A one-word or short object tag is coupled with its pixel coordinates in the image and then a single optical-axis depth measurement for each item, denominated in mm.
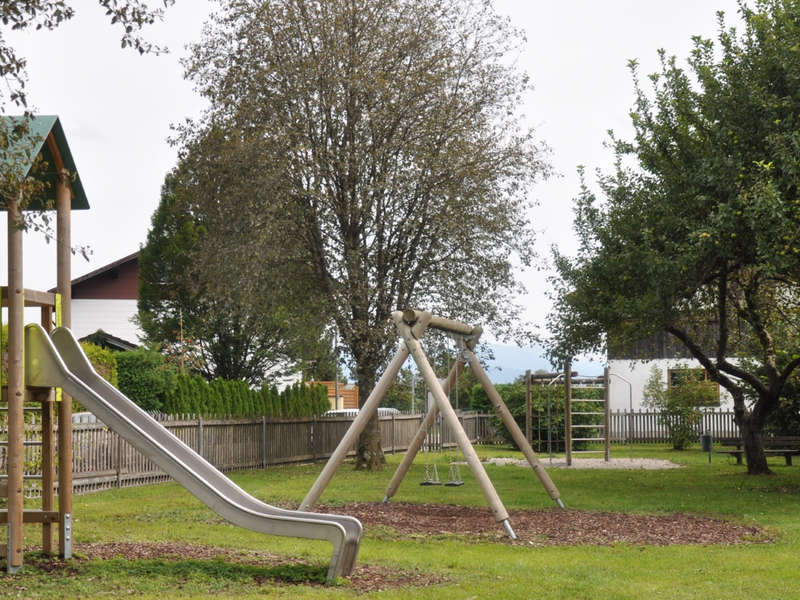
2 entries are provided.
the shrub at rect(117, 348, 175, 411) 21047
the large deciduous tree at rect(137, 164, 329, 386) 34644
